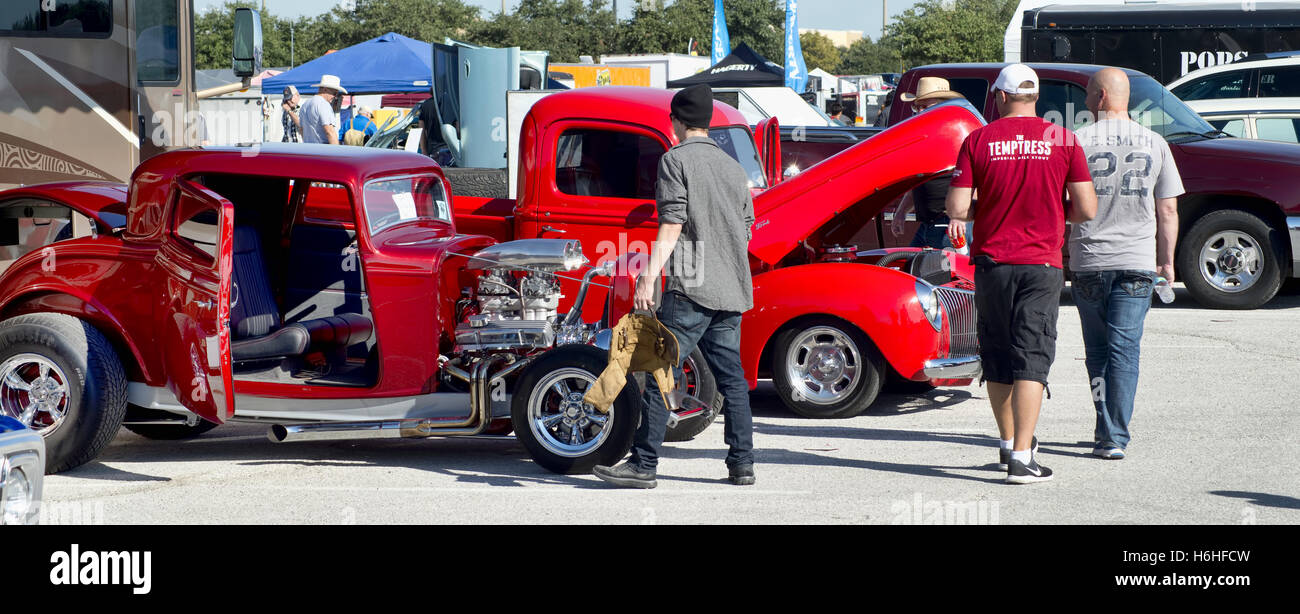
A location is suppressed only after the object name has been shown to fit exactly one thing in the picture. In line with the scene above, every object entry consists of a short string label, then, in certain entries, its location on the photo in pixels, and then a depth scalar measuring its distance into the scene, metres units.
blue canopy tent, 26.22
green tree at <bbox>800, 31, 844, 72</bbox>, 97.88
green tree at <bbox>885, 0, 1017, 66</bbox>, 53.22
